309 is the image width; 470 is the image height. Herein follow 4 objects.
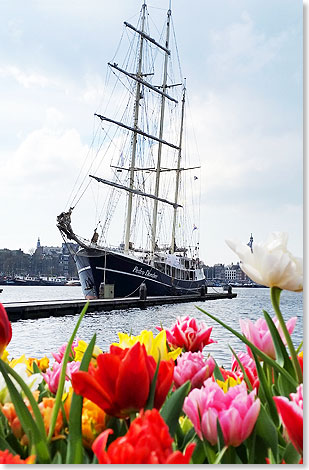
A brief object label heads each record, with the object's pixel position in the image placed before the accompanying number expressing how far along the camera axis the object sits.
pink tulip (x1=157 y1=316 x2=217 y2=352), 1.08
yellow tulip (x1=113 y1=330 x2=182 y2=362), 0.78
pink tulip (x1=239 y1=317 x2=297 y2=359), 0.81
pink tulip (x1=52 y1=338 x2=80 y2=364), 1.04
